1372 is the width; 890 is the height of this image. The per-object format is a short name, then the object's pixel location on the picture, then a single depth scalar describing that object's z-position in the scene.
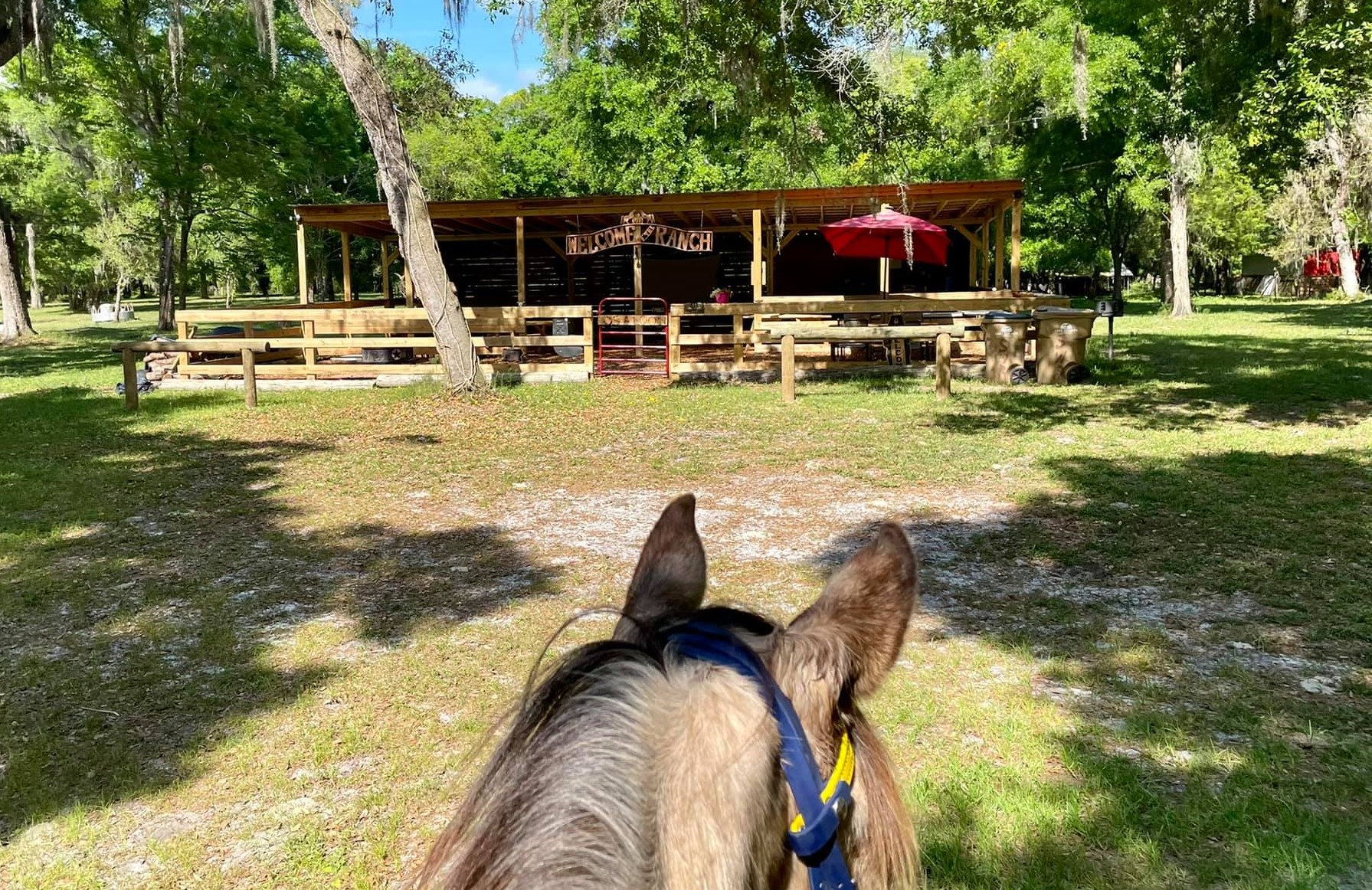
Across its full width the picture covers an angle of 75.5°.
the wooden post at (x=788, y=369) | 11.28
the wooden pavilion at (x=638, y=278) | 14.20
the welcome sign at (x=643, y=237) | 15.44
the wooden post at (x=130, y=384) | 11.28
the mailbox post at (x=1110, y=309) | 11.92
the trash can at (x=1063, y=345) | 12.38
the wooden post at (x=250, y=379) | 11.62
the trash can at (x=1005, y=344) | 12.57
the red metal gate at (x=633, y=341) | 14.89
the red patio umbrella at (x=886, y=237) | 13.93
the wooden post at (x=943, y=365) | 11.35
